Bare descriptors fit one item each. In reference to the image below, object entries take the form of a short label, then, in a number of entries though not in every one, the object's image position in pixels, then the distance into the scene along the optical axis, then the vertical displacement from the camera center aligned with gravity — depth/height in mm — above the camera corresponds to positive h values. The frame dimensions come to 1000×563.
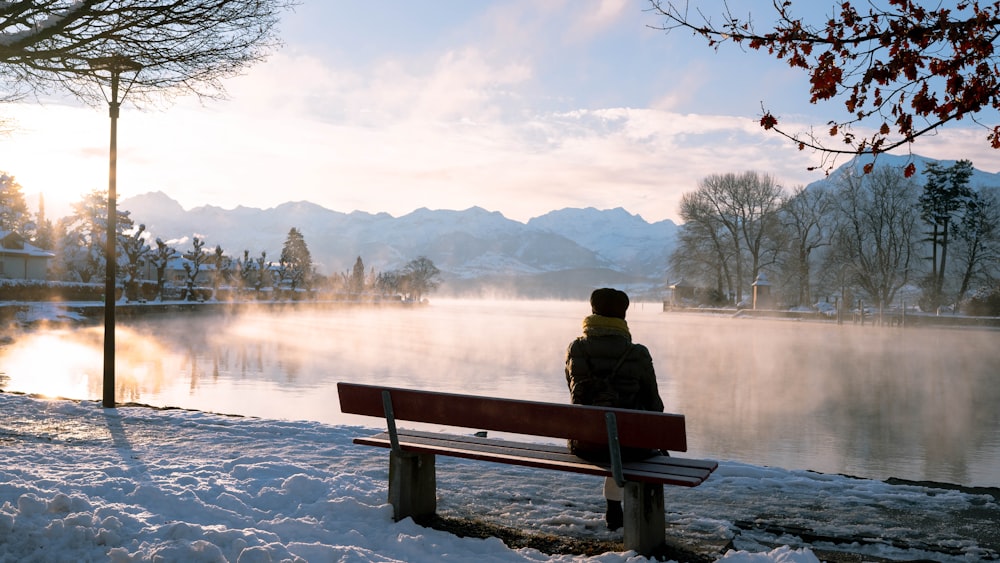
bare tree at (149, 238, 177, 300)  59625 +2108
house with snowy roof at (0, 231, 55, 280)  58031 +1983
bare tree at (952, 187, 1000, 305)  58125 +3991
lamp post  9539 +219
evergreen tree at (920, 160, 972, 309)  60500 +7434
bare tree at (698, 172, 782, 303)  67875 +7414
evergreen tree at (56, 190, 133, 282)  60750 +3867
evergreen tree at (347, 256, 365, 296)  108438 +917
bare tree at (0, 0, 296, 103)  6586 +2314
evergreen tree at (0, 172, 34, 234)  58934 +6008
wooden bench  4363 -1021
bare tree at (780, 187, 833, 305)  65000 +5446
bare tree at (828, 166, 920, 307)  57125 +4253
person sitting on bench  4848 -474
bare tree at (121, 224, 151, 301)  51031 +2227
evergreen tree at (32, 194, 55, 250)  68062 +4119
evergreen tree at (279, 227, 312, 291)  86125 +3199
